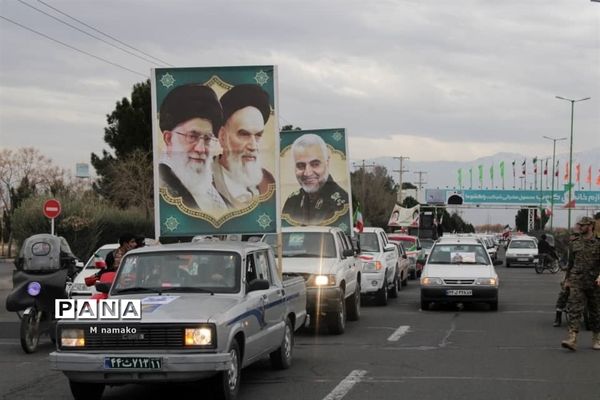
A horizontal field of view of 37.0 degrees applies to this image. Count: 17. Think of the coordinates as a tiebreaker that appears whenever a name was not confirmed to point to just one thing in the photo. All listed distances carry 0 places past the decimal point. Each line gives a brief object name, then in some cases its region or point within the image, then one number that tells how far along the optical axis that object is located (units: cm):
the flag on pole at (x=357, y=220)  2492
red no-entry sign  2453
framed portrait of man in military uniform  2155
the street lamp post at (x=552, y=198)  8692
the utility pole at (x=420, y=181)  14100
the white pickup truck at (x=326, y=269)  1495
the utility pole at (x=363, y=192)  8923
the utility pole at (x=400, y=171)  11382
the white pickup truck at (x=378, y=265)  2178
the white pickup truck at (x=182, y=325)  825
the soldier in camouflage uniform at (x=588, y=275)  1312
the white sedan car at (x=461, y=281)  1975
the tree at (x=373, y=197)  9025
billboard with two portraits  1403
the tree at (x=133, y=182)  5347
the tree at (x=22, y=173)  7338
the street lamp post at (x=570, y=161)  6838
